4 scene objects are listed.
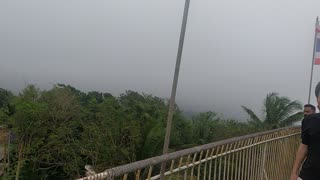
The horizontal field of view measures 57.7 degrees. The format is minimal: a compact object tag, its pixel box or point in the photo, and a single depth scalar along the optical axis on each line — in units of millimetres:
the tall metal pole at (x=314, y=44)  6163
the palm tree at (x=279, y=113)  18002
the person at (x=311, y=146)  1989
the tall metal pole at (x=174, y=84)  2475
